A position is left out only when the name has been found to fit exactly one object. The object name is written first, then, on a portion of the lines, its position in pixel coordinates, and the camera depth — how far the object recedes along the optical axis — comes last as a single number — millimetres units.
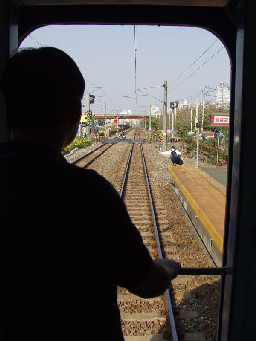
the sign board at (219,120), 13789
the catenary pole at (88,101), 31350
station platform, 5555
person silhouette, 968
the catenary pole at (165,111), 24589
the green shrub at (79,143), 24844
